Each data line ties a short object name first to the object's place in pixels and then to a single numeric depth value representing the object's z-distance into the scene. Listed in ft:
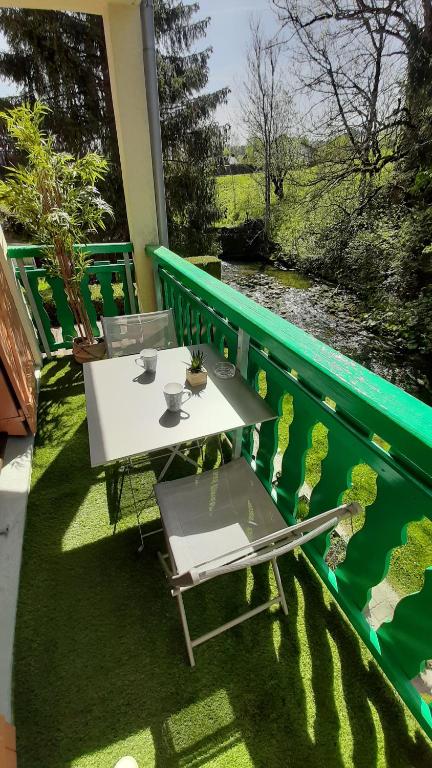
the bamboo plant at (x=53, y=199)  9.10
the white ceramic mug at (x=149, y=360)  6.79
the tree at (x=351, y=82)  24.18
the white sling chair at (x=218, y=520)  4.47
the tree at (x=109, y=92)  24.80
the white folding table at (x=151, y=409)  5.11
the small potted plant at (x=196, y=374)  6.38
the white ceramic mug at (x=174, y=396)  5.62
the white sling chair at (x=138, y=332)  9.02
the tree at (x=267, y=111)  40.32
